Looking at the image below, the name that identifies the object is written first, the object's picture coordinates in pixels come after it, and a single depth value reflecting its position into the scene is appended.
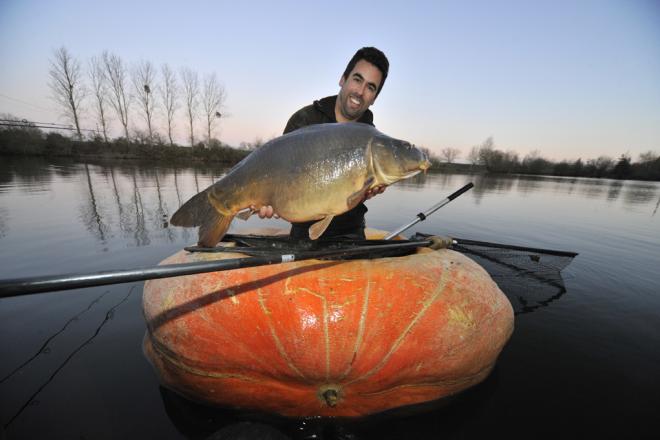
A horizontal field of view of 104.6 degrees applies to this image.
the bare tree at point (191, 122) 41.62
